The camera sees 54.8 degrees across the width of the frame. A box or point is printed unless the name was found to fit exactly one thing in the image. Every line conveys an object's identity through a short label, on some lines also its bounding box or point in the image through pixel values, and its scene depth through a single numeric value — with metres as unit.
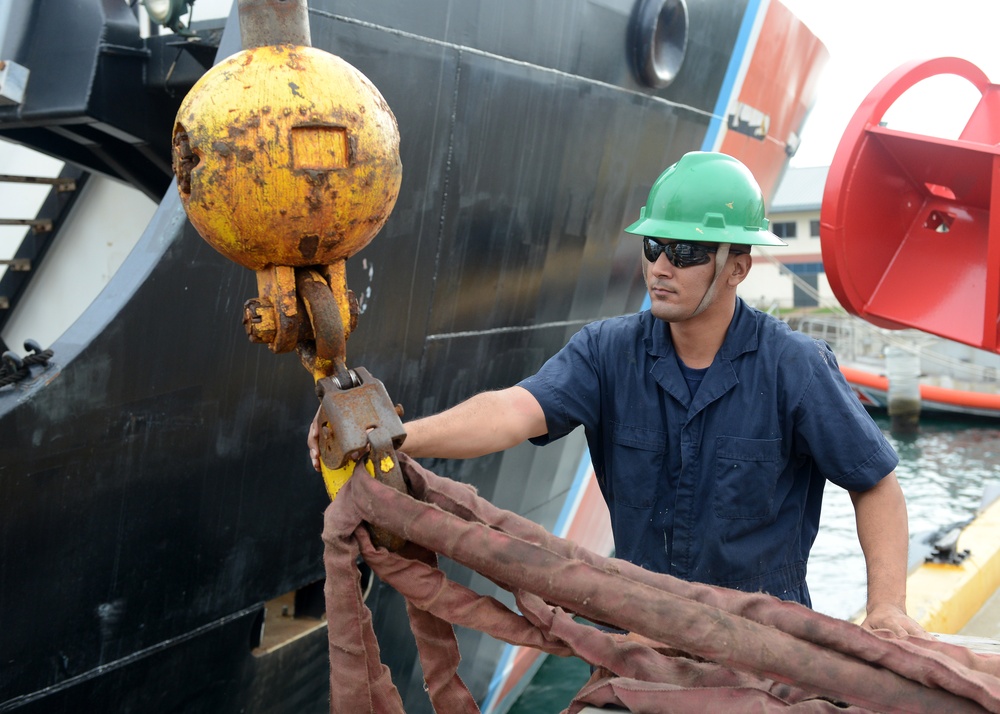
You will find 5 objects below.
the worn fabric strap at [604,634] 1.42
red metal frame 3.93
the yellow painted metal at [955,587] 4.35
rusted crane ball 1.55
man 2.14
